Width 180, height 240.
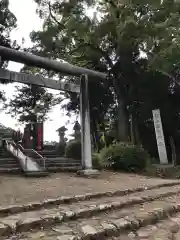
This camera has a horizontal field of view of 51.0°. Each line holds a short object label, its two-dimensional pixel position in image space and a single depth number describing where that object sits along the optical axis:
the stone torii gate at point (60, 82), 6.43
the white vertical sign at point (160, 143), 10.86
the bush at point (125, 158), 9.04
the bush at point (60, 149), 10.90
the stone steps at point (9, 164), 6.80
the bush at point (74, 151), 9.41
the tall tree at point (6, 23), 11.72
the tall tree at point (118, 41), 11.68
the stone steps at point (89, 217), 2.81
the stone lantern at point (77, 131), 12.05
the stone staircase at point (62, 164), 7.68
